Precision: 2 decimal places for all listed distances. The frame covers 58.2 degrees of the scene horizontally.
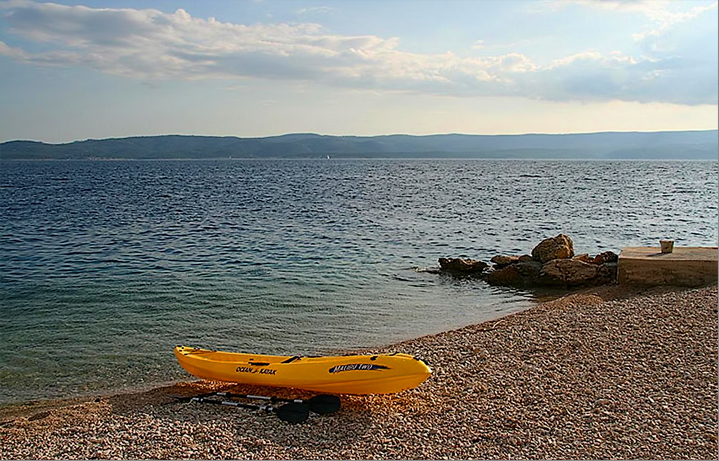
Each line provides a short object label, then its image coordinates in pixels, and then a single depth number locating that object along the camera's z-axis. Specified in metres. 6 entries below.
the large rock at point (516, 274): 19.22
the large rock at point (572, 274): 17.98
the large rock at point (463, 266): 20.48
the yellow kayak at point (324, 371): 8.31
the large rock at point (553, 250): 19.69
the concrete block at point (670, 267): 15.41
